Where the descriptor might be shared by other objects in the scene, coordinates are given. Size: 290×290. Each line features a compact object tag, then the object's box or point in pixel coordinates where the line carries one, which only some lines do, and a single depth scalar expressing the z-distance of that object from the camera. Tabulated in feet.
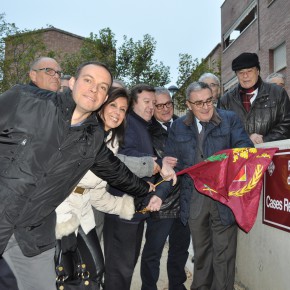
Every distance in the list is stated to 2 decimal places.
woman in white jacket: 7.33
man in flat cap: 10.51
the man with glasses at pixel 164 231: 9.74
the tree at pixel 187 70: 46.38
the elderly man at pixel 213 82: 14.79
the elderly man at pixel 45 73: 12.44
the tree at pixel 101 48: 50.12
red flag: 8.80
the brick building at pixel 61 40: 86.04
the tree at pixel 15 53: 42.90
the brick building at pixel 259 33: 36.21
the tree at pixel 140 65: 50.74
